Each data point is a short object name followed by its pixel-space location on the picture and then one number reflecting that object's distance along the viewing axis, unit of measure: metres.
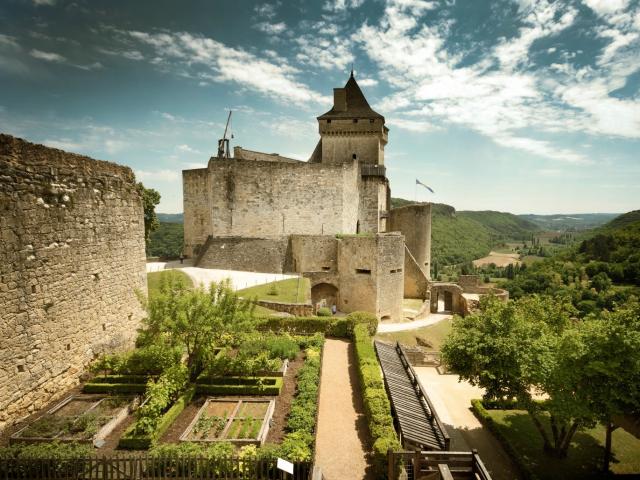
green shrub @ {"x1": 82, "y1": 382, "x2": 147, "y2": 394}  10.98
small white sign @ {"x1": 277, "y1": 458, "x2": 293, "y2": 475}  7.73
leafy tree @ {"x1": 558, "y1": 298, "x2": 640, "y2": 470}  9.24
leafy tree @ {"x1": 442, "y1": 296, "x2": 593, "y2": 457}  10.38
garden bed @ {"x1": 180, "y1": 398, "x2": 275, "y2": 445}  9.46
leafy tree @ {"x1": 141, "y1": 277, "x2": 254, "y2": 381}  11.59
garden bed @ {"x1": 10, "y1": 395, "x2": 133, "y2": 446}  8.64
